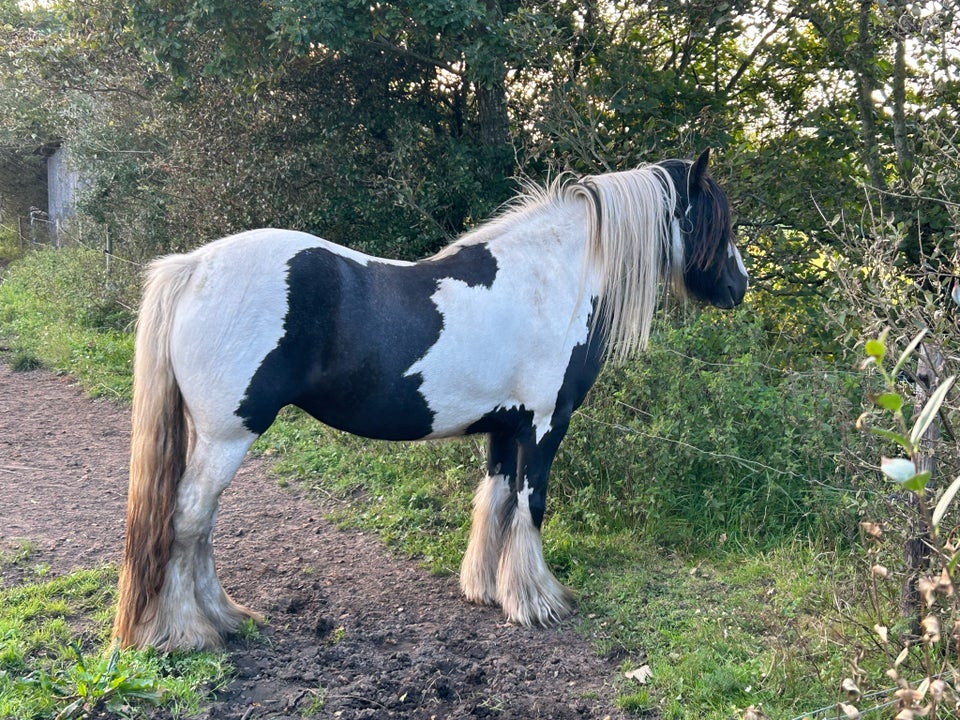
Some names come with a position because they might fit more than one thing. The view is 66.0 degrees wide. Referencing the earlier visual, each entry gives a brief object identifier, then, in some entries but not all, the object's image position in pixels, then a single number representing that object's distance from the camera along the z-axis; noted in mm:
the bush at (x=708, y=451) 4055
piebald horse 2885
